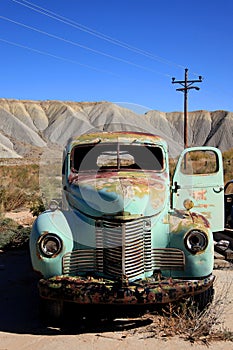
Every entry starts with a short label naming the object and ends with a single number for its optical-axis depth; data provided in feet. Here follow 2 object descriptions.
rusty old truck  14.25
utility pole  91.21
